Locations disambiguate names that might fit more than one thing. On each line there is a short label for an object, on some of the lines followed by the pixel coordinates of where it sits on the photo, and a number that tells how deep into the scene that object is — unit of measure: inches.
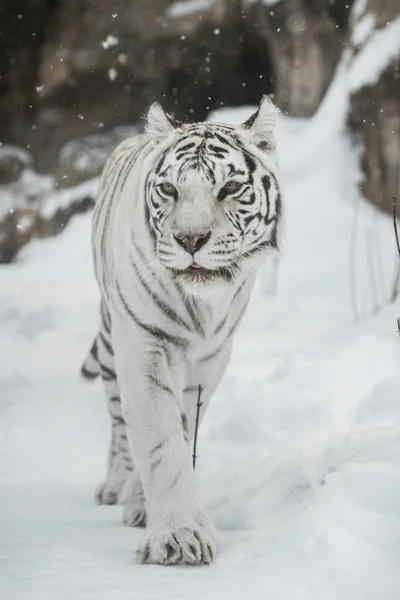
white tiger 167.5
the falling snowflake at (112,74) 526.3
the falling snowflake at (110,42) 523.5
